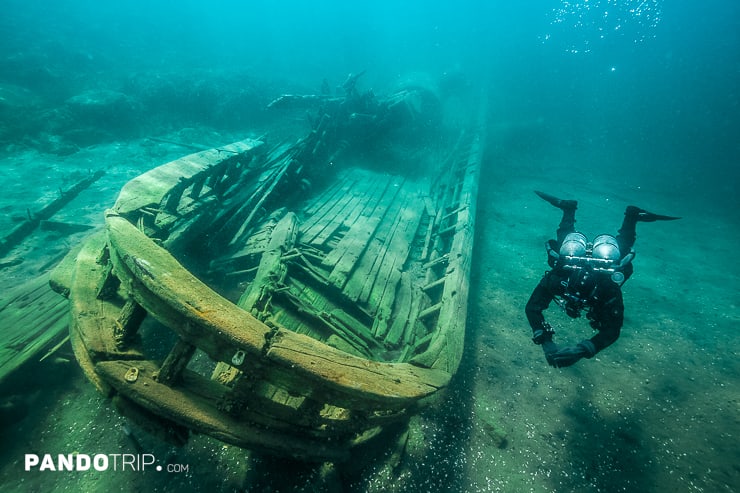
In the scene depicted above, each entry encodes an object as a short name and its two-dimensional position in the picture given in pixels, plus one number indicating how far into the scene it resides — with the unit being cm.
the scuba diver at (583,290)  323
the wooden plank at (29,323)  323
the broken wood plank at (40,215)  616
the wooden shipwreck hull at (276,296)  180
